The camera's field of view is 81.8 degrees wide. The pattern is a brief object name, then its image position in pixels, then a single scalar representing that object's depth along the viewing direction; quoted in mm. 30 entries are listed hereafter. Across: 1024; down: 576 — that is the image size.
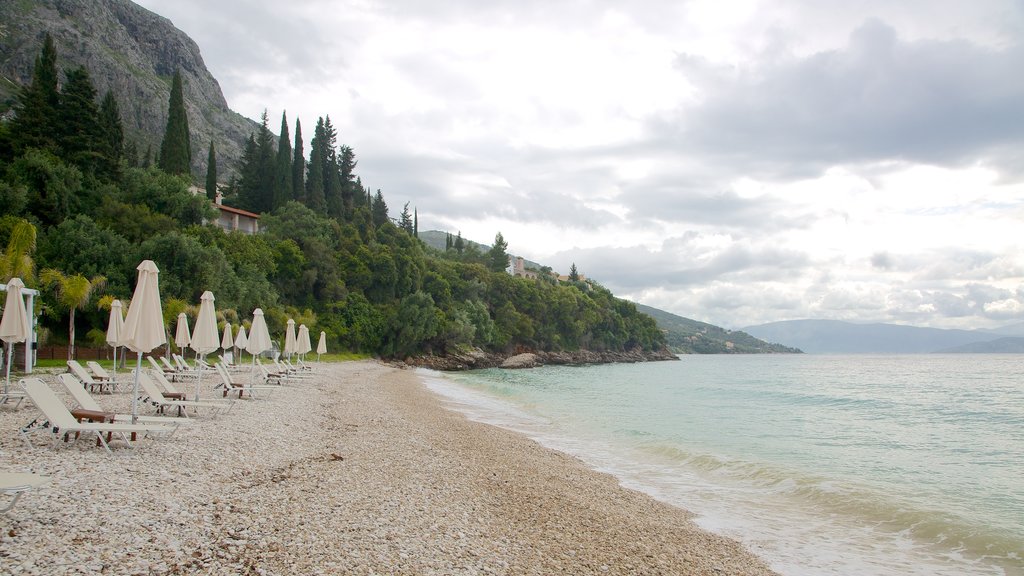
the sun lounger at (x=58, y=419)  7984
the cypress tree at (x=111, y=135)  43000
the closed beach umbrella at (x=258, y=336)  19984
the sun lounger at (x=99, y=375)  16312
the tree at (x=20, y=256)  22156
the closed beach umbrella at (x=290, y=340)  26219
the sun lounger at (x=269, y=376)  22547
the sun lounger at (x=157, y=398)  11906
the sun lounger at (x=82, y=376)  15312
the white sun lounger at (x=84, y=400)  9281
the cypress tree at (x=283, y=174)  64500
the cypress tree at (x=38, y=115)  39219
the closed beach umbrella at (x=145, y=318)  10289
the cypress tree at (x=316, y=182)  66306
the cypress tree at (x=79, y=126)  40938
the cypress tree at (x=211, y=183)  61375
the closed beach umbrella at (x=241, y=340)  21378
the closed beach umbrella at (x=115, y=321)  16109
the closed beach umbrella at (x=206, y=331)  15242
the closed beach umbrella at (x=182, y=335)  18588
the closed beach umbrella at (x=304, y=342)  30373
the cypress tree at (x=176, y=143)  57281
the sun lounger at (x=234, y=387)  16594
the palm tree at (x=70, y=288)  24797
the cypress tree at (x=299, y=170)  66438
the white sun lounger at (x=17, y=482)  4832
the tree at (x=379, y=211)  77881
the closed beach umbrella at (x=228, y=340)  23566
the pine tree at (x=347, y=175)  76500
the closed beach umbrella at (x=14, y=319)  13508
